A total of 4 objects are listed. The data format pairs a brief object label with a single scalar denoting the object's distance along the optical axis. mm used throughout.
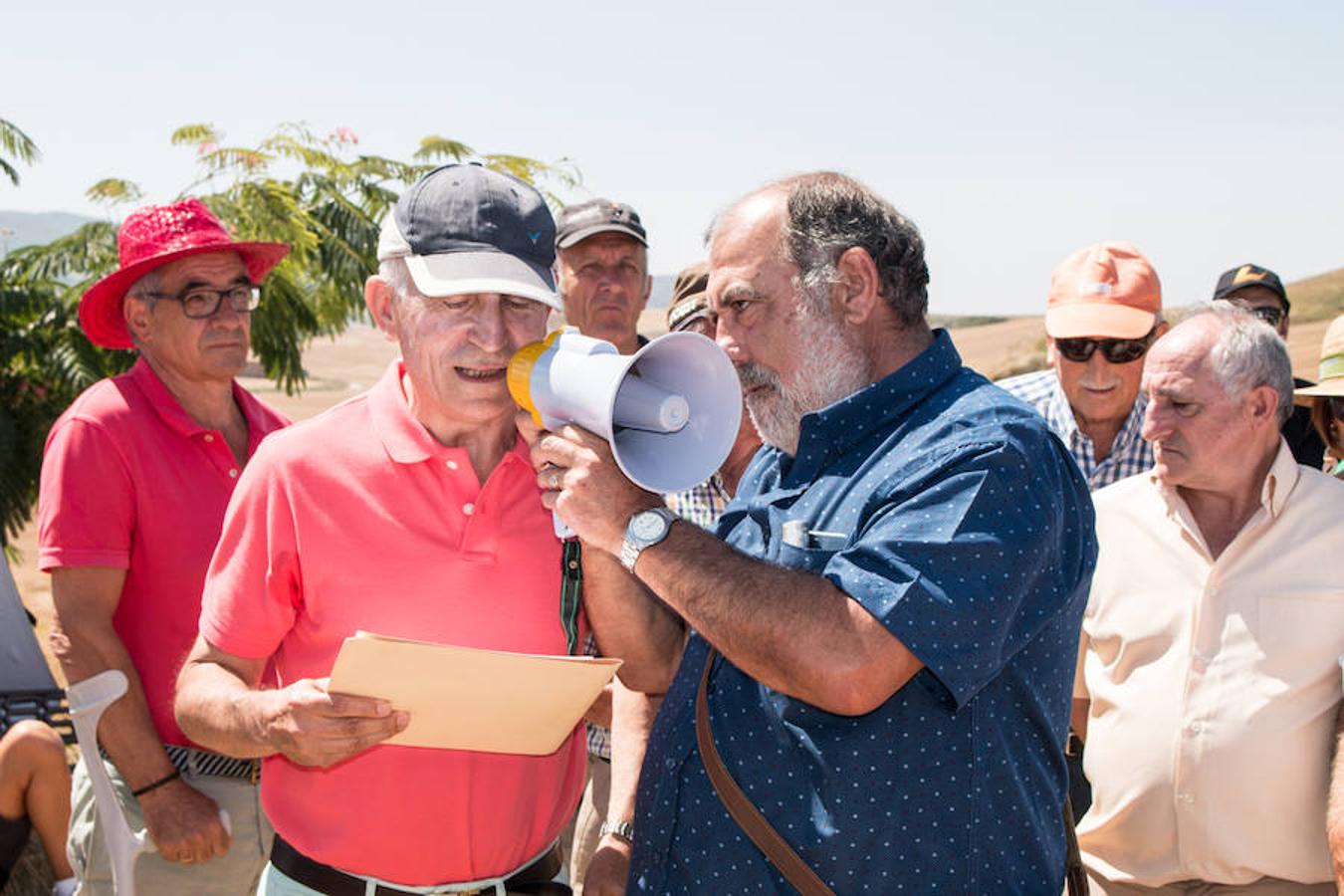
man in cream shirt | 3641
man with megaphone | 2232
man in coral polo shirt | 2666
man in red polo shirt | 3871
